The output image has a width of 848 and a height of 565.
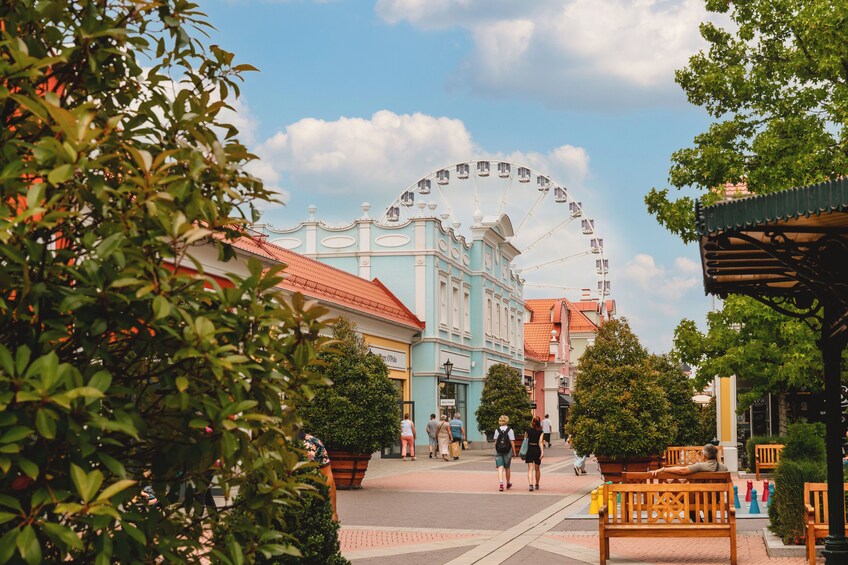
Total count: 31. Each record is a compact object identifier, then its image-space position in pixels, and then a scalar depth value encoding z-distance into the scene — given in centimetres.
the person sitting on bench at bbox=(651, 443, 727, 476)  1546
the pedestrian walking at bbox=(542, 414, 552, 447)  5109
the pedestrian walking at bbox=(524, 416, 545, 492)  2439
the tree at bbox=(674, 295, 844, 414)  2283
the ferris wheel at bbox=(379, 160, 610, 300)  6194
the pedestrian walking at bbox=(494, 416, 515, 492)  2453
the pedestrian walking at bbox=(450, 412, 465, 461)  4203
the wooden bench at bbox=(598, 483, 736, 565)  1202
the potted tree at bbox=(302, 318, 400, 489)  2391
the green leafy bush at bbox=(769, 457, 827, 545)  1245
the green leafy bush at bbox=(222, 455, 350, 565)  732
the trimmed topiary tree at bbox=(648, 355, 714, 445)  3653
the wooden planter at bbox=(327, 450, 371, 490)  2441
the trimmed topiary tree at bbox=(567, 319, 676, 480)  2200
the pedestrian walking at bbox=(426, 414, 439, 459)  4169
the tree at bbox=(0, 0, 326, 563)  293
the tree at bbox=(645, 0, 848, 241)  2102
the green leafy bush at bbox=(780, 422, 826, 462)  2030
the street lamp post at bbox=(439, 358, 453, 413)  4447
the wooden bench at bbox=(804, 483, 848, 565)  1101
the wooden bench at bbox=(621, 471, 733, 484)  1514
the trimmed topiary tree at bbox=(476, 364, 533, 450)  4681
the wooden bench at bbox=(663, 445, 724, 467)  2453
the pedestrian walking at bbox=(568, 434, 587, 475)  3046
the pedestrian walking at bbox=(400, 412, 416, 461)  3956
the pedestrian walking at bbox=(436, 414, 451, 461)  3944
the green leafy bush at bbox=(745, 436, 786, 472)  2801
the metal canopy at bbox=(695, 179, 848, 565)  685
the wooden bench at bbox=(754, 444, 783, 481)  2638
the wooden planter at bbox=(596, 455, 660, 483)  2241
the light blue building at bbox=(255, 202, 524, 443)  4694
